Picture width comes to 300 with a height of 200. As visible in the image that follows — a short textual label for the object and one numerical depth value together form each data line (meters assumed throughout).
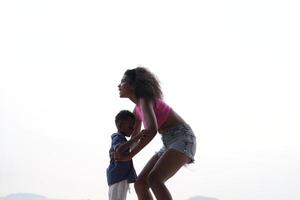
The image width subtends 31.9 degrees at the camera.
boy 4.98
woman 4.47
